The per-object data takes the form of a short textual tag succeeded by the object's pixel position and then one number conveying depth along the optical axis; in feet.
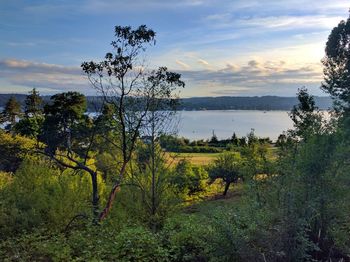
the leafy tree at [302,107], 45.98
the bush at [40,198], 38.52
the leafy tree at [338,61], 56.34
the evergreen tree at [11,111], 134.72
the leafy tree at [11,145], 85.05
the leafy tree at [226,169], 104.18
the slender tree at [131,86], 37.76
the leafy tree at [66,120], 95.86
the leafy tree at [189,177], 63.41
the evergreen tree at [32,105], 122.62
